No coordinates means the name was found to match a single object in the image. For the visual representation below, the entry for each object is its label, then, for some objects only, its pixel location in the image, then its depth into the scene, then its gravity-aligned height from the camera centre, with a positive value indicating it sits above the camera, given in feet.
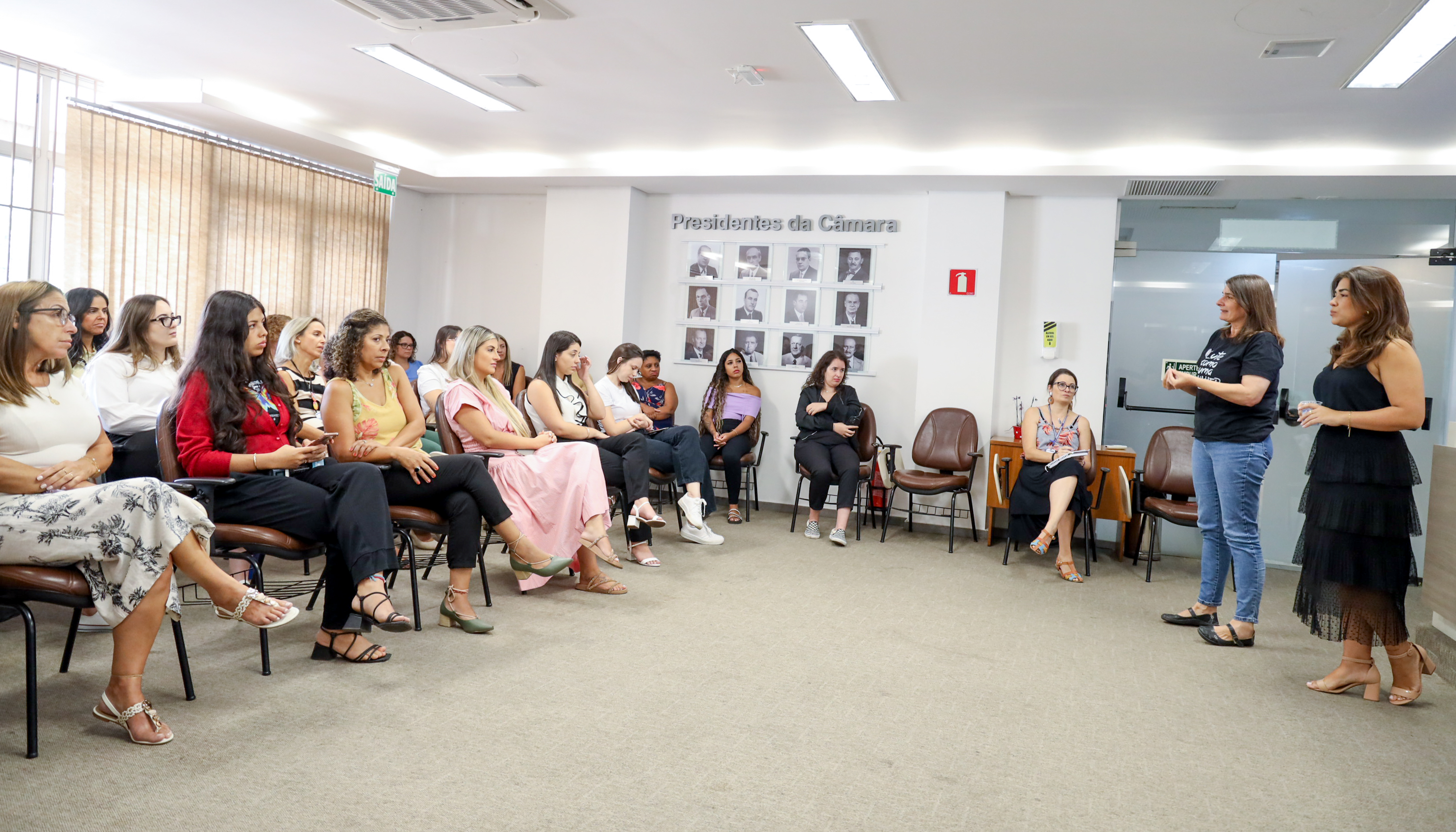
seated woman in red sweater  10.74 -1.57
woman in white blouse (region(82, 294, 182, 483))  12.73 -0.68
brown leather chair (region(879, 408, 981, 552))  22.49 -1.59
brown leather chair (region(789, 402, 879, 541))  23.47 -1.54
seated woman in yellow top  12.51 -1.45
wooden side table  21.39 -2.12
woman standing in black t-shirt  13.88 -0.35
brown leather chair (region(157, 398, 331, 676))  10.34 -2.14
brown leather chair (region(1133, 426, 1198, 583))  20.74 -1.61
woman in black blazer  22.45 -1.36
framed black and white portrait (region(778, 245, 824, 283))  26.25 +3.19
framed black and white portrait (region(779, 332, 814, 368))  26.35 +0.76
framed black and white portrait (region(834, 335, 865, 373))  25.88 +0.75
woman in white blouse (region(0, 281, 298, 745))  8.30 -1.66
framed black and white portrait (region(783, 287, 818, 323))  26.32 +2.00
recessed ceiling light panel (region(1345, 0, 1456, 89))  12.98 +5.51
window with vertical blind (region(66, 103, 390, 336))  19.76 +2.90
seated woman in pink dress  14.89 -1.72
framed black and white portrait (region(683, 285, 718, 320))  27.20 +1.97
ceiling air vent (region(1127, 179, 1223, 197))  21.66 +4.98
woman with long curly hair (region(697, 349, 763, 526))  24.29 -1.18
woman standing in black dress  11.46 -0.94
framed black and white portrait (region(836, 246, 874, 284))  25.84 +3.16
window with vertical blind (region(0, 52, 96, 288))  18.60 +3.34
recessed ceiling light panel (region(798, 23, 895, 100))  15.01 +5.54
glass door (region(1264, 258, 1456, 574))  23.02 +0.90
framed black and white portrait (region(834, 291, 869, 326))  25.86 +1.96
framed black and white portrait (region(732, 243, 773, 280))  26.73 +3.17
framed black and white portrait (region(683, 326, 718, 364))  27.30 +0.75
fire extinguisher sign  24.17 +2.72
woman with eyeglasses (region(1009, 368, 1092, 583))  19.72 -1.82
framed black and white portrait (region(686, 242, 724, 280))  27.14 +3.19
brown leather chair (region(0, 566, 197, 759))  8.05 -2.29
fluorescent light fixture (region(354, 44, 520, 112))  17.34 +5.53
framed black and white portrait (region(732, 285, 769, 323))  26.71 +2.00
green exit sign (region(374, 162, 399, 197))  24.40 +4.52
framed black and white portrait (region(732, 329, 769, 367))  26.76 +0.83
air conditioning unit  13.98 +5.19
